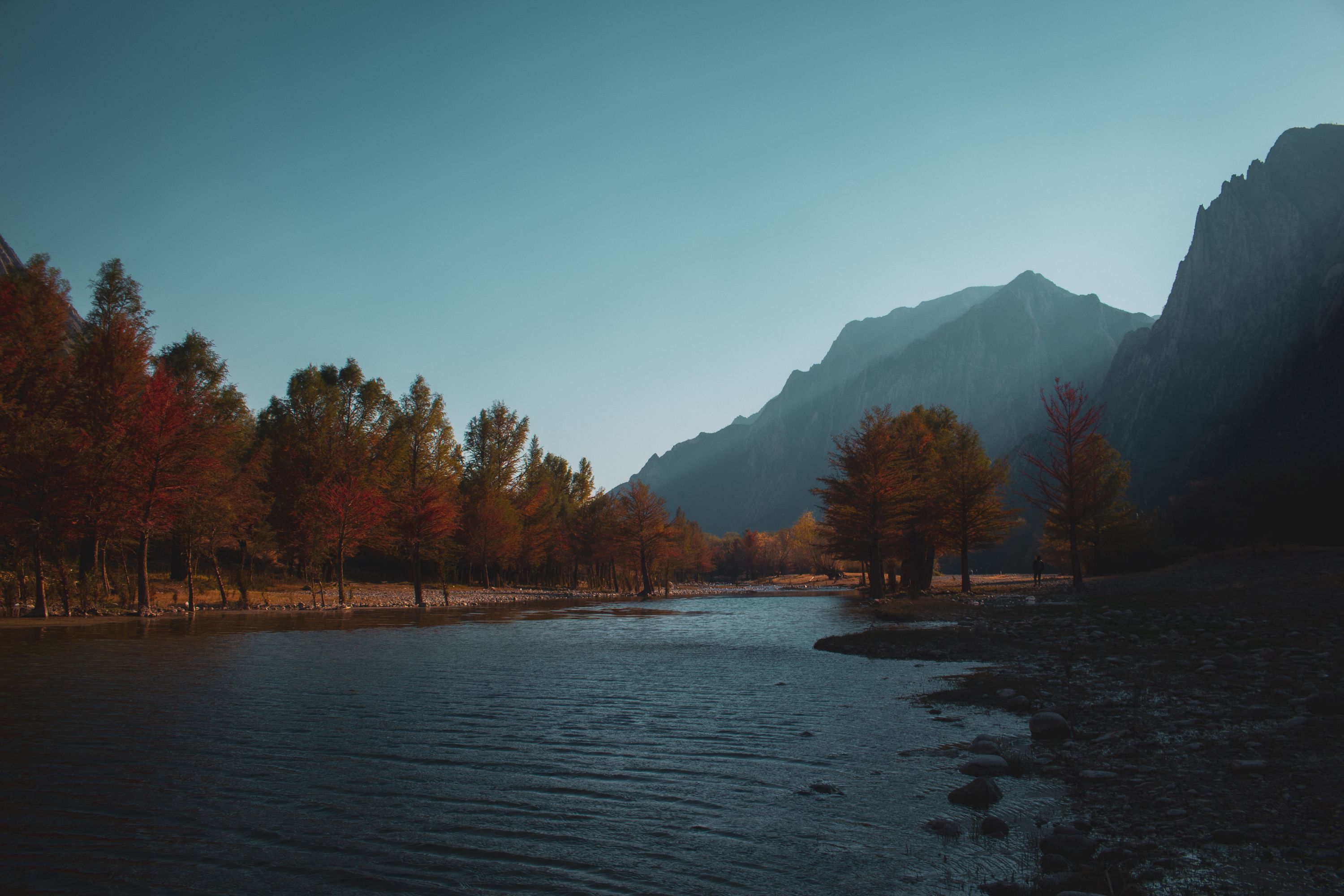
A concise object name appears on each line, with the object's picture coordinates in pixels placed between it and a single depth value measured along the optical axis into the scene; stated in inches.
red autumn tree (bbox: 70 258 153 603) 1129.4
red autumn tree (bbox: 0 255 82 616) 1066.1
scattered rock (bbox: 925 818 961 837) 217.6
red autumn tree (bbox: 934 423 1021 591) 1689.2
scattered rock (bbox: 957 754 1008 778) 279.3
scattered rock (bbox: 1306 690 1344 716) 309.0
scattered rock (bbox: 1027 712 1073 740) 327.0
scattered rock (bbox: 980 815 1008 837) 213.0
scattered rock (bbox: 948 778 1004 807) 242.1
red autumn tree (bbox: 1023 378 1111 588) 1428.4
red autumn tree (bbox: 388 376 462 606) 1835.6
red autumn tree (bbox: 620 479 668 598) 2436.0
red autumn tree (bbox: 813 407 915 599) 1600.6
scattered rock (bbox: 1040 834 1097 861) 189.2
